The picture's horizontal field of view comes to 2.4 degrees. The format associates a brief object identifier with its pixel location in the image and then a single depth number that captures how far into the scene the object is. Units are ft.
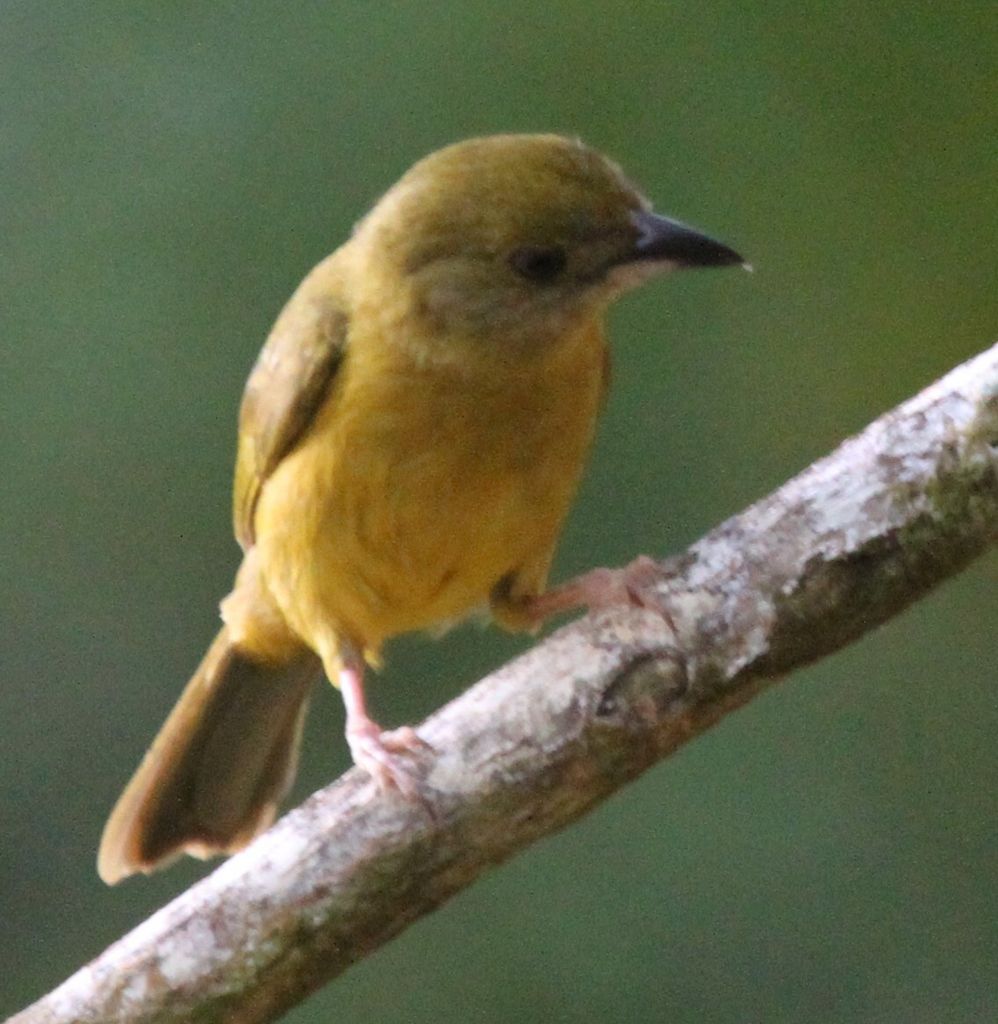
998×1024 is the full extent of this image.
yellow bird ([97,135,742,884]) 10.10
